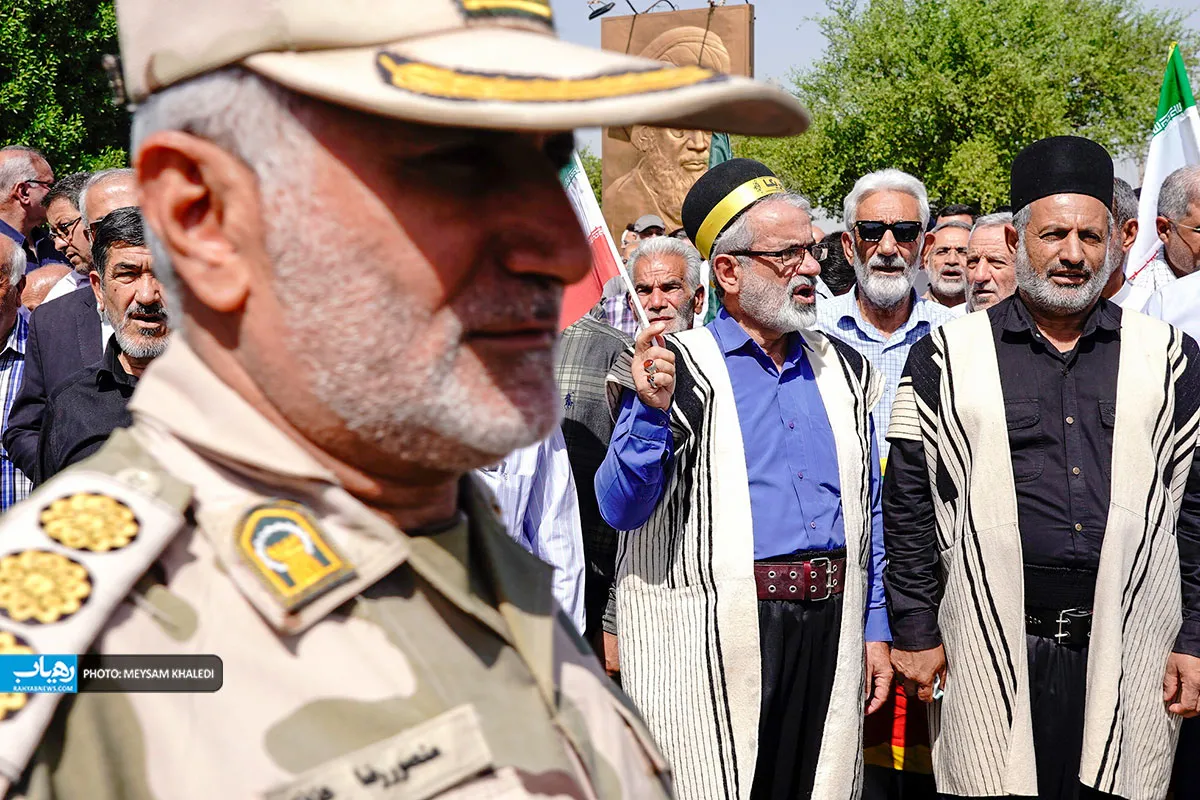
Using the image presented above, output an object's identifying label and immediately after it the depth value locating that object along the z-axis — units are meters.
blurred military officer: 1.03
